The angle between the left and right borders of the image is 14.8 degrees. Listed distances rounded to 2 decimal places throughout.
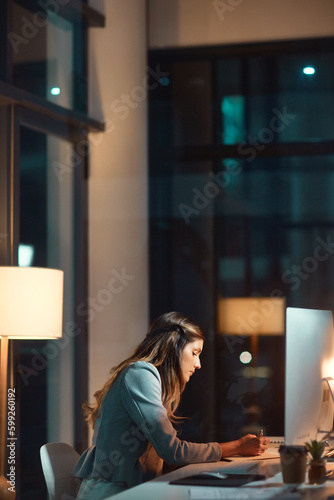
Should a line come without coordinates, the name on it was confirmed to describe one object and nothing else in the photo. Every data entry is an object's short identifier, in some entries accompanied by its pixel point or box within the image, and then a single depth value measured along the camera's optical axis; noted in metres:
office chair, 4.20
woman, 3.98
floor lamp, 5.38
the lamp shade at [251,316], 8.13
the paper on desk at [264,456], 4.49
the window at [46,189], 6.91
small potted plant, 3.53
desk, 3.20
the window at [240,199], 8.13
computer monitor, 3.56
